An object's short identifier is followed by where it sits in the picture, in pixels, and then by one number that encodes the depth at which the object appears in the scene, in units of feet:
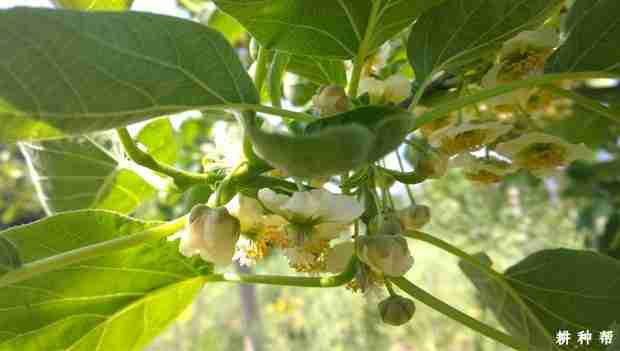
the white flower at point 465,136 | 0.68
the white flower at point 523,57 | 0.65
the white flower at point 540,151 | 0.71
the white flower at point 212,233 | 0.49
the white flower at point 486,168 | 0.78
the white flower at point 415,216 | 0.74
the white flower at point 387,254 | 0.53
